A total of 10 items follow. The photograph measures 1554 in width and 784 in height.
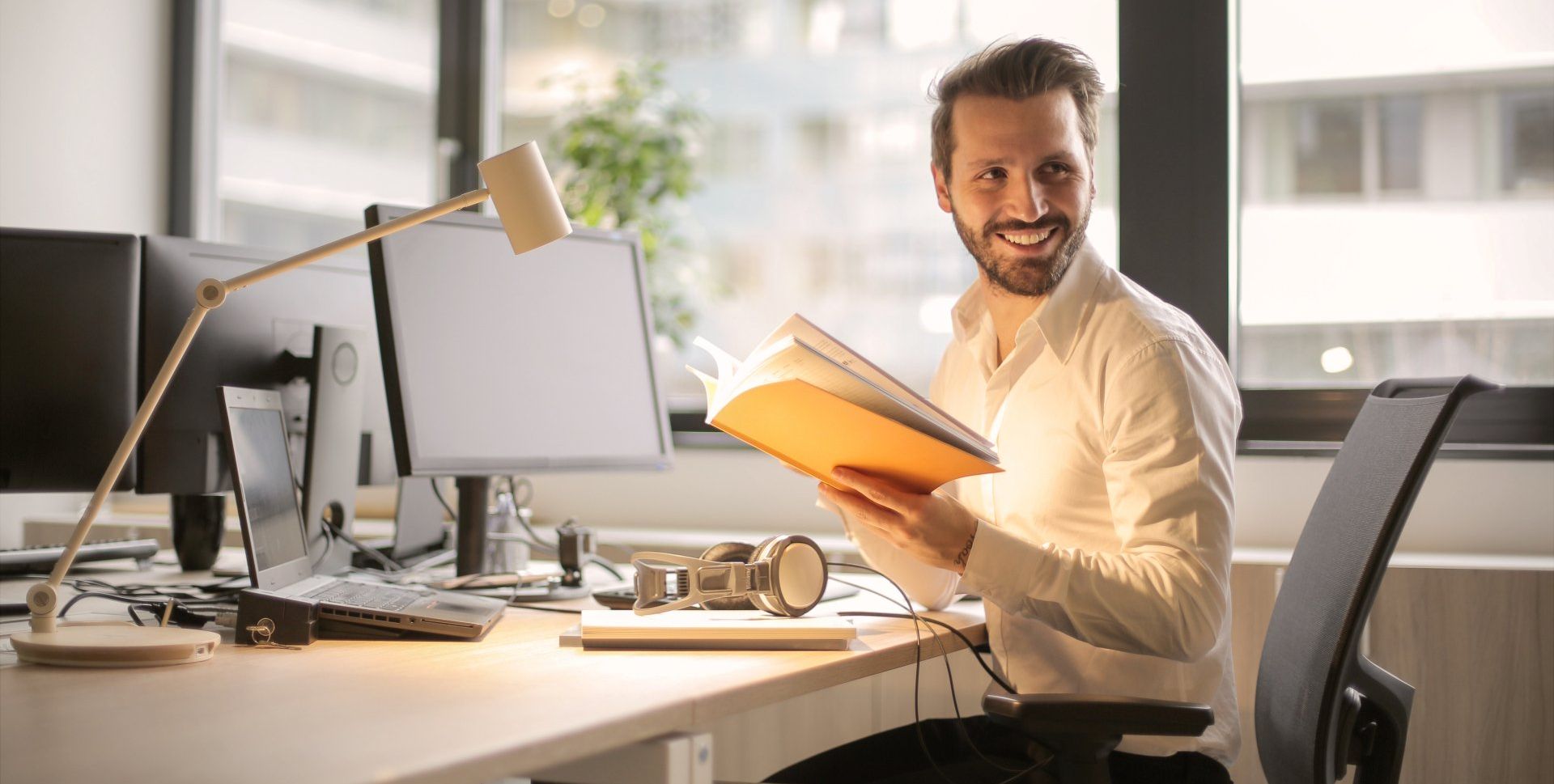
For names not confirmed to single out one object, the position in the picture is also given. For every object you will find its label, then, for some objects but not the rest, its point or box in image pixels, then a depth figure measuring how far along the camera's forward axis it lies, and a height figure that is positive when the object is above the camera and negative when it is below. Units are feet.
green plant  9.61 +2.03
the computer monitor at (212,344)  5.78 +0.39
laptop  4.35 -0.55
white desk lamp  3.78 -0.01
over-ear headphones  4.55 -0.61
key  4.20 -0.74
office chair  3.68 -0.80
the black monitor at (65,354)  5.47 +0.31
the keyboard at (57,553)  6.13 -0.72
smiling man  4.23 -0.12
